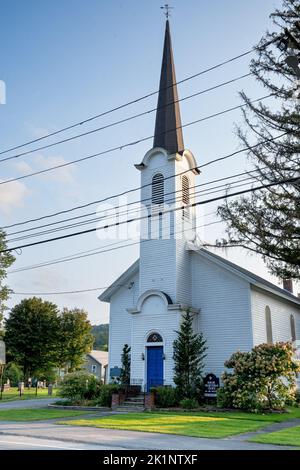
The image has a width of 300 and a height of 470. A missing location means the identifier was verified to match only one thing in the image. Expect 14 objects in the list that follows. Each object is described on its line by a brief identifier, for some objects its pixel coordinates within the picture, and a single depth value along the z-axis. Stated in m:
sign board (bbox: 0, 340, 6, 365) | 20.88
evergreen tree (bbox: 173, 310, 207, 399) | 21.94
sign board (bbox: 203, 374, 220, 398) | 22.11
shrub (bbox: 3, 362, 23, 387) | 51.36
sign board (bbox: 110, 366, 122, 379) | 26.30
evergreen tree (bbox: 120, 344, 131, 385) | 25.07
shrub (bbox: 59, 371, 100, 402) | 23.61
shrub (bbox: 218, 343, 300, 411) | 19.62
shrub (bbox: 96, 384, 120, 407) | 21.88
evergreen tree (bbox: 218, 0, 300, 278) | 16.30
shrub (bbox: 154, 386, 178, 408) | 20.98
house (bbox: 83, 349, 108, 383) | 71.01
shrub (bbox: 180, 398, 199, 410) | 20.47
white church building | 23.47
